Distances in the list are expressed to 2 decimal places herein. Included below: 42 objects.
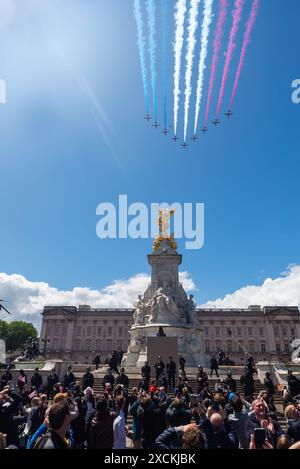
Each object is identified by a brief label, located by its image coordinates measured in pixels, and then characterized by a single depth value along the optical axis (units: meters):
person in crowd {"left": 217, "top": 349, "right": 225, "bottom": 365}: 28.17
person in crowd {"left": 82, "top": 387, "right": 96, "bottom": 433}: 8.27
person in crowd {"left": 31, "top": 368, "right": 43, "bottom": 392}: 17.21
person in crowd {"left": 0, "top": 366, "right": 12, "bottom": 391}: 16.05
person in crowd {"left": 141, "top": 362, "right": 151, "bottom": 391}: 16.01
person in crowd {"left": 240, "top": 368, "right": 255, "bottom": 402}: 15.52
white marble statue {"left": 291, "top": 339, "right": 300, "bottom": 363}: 42.09
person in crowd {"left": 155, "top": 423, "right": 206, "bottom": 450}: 3.41
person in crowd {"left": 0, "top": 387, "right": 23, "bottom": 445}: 6.60
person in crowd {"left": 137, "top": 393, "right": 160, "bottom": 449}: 6.32
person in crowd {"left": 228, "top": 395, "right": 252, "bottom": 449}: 5.86
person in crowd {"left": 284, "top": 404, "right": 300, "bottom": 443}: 5.38
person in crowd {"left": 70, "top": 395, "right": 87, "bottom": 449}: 7.12
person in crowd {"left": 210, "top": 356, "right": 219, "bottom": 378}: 22.46
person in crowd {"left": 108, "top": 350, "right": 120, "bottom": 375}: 22.31
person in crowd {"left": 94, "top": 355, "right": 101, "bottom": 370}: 27.33
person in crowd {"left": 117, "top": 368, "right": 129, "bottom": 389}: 16.05
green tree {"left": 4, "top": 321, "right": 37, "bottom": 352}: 96.69
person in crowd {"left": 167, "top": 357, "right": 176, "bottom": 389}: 17.76
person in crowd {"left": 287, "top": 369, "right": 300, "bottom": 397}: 14.33
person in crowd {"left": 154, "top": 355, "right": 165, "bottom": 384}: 17.97
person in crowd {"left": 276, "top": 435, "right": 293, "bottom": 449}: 3.48
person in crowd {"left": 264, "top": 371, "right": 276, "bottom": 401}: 15.22
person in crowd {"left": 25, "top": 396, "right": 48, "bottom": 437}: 7.45
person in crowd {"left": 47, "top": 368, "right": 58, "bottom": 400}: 14.95
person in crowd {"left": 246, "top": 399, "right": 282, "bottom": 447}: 5.82
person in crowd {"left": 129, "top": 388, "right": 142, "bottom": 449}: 7.29
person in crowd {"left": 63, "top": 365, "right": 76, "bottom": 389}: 17.43
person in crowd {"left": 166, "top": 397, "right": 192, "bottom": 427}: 5.34
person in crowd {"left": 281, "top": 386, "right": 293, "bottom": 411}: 8.41
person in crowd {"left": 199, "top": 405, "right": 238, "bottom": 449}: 5.00
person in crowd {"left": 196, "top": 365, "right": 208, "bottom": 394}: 15.31
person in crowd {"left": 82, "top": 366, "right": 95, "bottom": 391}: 16.56
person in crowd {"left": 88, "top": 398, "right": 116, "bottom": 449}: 5.50
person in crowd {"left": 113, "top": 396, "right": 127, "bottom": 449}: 6.40
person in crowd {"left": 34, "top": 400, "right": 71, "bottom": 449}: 3.36
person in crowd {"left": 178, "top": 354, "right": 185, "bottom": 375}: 20.78
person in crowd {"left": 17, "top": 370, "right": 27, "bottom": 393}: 15.83
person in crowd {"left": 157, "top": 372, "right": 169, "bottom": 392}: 16.63
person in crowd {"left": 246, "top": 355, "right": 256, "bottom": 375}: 16.22
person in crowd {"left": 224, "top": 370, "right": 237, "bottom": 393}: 14.16
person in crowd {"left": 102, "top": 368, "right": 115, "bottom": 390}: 16.64
